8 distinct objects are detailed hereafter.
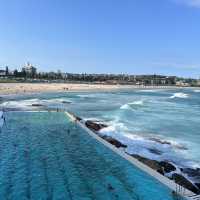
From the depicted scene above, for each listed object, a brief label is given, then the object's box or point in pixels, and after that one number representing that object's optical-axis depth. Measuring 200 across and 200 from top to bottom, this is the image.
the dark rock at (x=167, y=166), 15.21
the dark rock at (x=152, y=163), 15.18
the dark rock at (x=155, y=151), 18.80
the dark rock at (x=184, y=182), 12.95
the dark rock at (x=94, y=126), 24.65
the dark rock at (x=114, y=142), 19.57
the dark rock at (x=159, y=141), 21.39
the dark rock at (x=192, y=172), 14.97
